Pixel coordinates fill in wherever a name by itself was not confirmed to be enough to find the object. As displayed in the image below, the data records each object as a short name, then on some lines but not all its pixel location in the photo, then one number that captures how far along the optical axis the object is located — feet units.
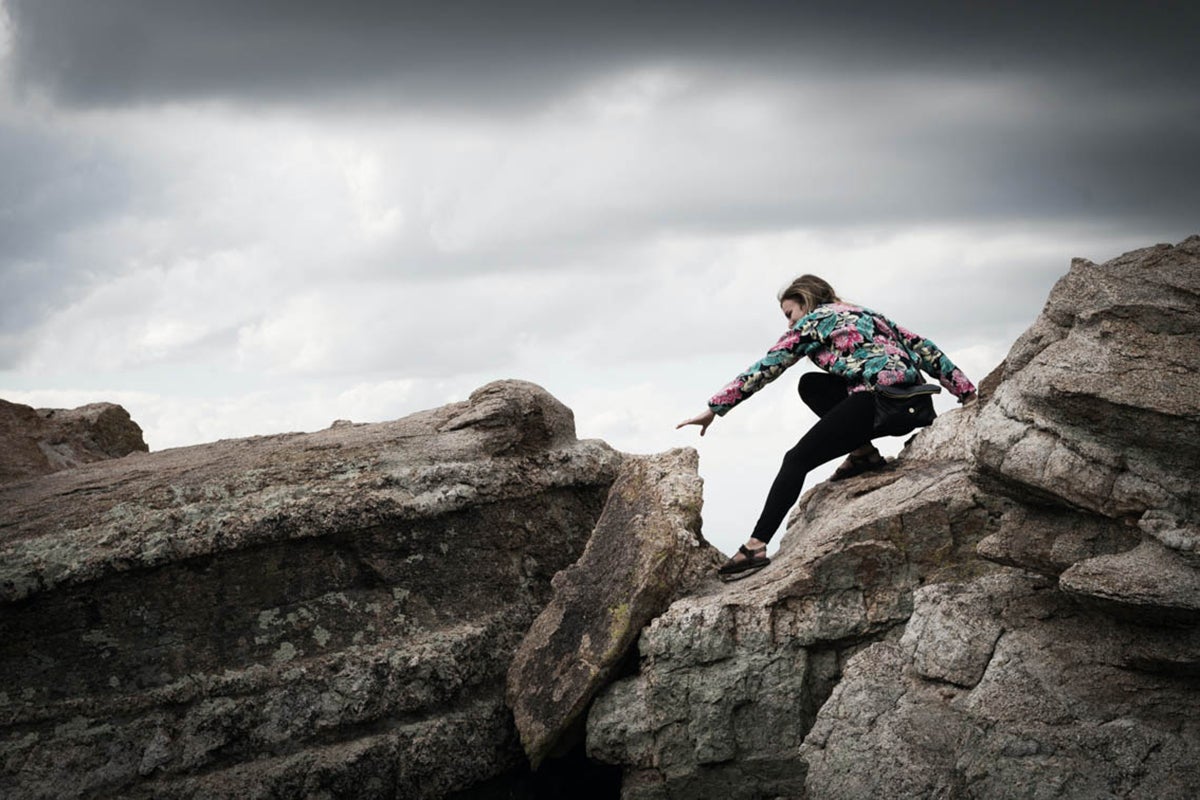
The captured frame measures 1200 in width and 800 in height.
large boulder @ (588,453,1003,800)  33.06
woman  36.76
